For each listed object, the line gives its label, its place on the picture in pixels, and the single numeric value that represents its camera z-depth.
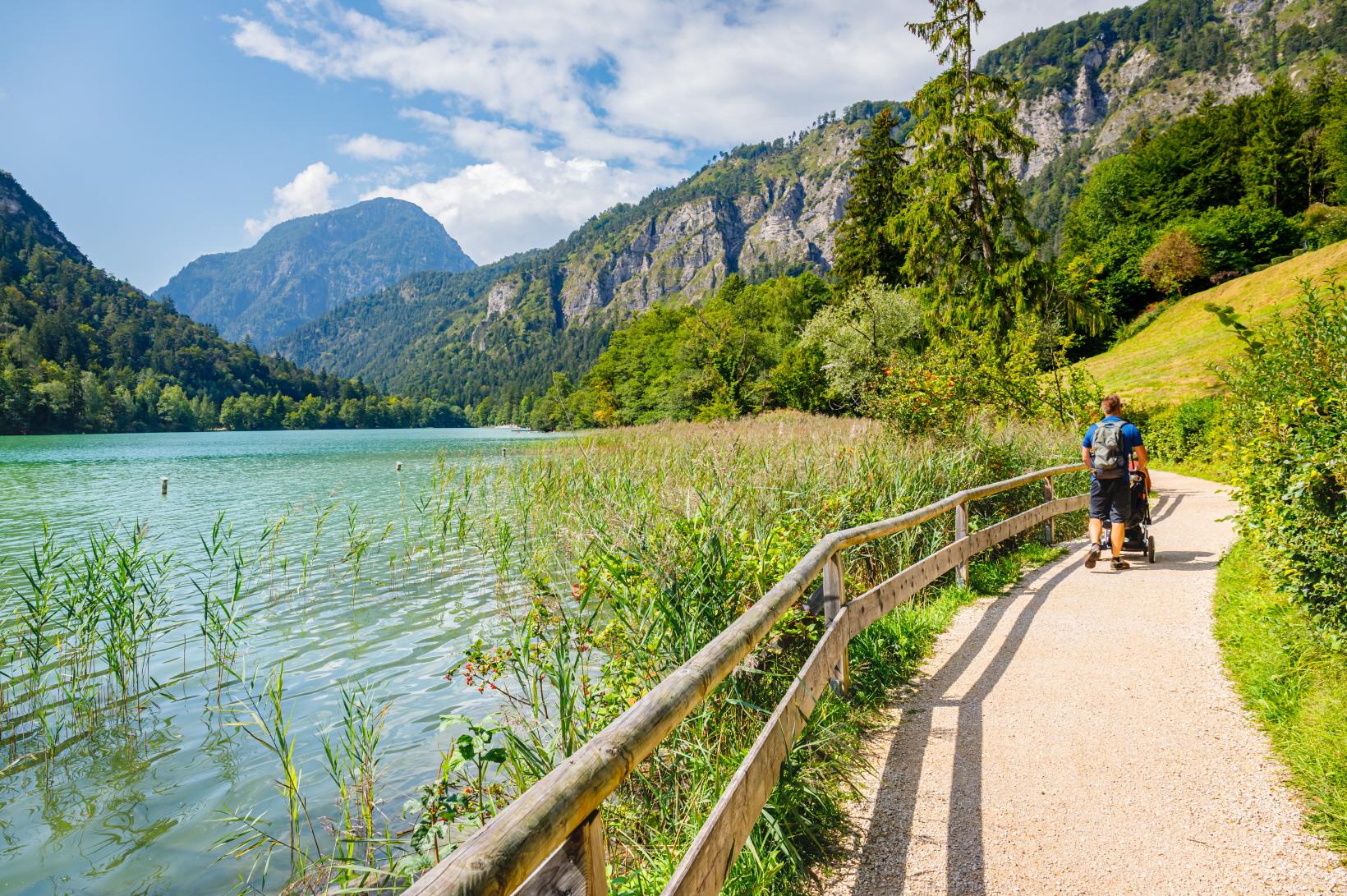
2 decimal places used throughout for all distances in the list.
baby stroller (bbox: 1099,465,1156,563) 8.52
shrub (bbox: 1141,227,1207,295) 41.84
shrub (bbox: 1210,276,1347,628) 4.04
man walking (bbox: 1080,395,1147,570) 8.25
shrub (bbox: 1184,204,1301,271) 42.41
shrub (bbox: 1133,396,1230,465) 19.34
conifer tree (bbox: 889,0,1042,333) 21.30
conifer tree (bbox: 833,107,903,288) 36.47
